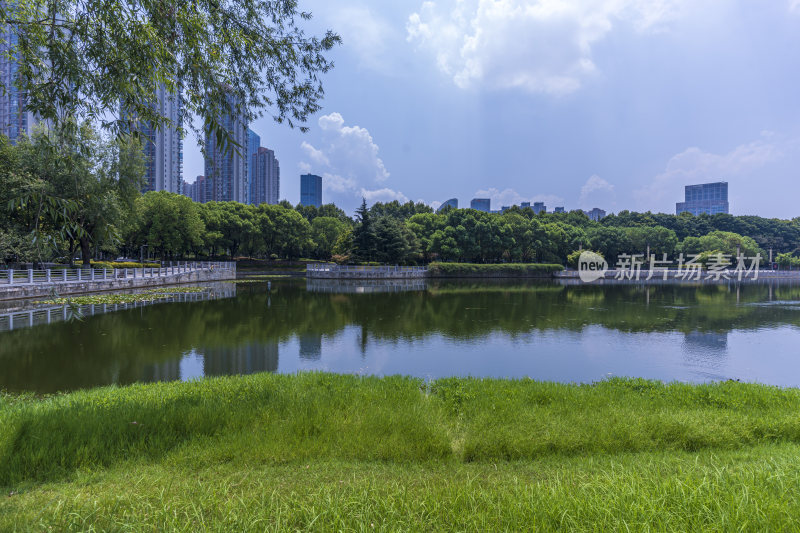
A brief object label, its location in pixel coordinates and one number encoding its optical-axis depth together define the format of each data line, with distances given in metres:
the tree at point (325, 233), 62.50
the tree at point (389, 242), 44.47
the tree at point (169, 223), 42.22
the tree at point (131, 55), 3.96
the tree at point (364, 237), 44.16
